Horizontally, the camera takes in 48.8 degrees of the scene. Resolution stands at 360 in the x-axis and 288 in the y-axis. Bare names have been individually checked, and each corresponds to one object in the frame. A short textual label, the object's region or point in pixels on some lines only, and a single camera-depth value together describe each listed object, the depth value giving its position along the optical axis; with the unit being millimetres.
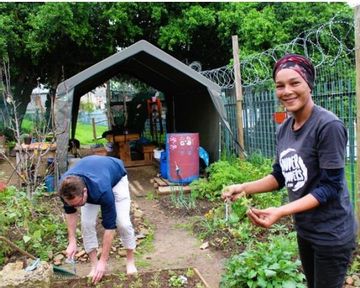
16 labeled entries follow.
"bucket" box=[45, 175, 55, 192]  7684
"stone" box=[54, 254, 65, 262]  4612
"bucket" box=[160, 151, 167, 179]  8677
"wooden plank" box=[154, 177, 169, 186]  8153
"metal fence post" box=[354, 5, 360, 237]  3686
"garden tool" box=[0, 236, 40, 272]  3271
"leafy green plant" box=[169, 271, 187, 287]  3562
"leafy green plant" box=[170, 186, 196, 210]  6656
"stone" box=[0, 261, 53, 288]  3131
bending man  3133
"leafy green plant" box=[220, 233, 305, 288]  3221
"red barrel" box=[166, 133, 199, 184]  7945
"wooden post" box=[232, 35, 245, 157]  7586
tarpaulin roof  7266
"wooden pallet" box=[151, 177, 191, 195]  7710
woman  1767
